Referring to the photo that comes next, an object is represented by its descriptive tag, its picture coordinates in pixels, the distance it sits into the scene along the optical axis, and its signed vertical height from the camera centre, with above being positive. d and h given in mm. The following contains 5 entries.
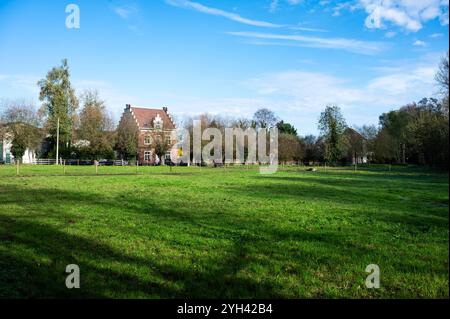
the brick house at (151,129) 77500 +6247
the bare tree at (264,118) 93112 +10097
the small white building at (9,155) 72562 +782
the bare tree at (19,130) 65688 +4994
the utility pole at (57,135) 66562 +4100
